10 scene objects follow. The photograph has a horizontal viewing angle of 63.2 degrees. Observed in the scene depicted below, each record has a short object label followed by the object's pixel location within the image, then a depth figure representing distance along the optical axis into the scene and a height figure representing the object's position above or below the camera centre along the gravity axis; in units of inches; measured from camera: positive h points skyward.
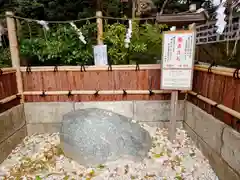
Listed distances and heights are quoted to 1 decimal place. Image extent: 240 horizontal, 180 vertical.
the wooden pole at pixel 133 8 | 201.4 +53.5
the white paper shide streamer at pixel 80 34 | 142.6 +19.2
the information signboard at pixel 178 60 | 113.0 -0.6
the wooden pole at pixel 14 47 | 134.7 +10.2
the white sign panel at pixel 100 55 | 141.6 +3.8
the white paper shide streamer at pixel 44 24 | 140.7 +26.8
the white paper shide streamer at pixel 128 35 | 139.6 +17.8
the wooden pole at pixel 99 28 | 144.0 +23.4
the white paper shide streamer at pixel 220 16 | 89.9 +19.4
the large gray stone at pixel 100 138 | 109.4 -45.3
